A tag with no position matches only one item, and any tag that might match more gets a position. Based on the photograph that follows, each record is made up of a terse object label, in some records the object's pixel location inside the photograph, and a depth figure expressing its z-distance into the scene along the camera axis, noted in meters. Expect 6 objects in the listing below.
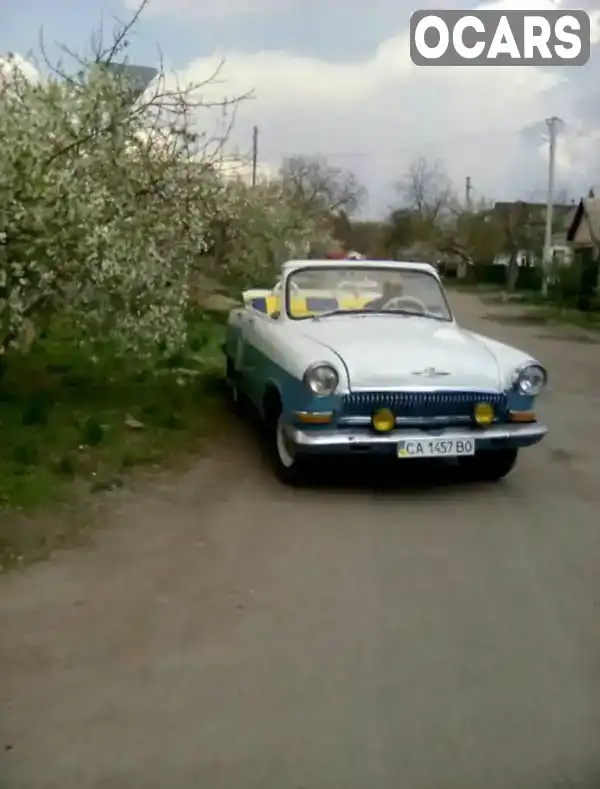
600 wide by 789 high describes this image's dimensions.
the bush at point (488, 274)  61.94
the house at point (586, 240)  36.06
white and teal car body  6.71
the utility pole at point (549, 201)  42.72
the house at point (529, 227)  54.53
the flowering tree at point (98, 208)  8.17
